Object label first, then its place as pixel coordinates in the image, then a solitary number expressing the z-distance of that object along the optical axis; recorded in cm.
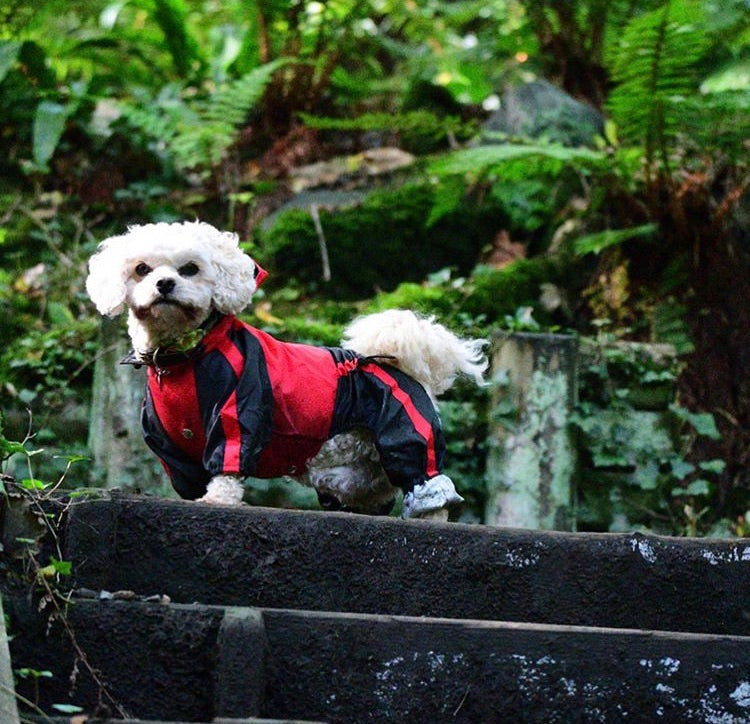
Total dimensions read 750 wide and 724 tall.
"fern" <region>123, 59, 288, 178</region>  718
